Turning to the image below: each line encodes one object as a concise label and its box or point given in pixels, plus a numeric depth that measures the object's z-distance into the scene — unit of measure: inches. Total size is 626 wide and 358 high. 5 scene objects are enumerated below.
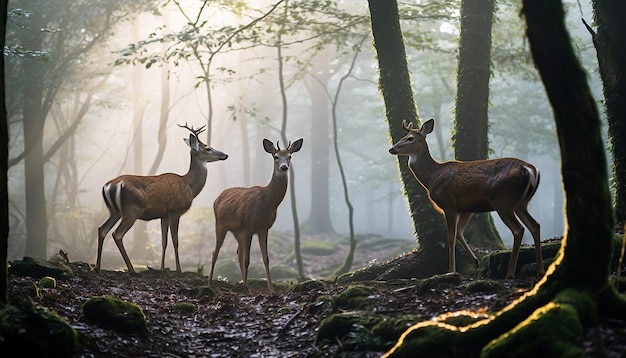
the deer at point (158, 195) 448.8
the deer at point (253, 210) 438.6
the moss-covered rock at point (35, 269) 357.7
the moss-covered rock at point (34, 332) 192.4
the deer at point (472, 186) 324.5
